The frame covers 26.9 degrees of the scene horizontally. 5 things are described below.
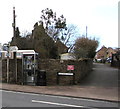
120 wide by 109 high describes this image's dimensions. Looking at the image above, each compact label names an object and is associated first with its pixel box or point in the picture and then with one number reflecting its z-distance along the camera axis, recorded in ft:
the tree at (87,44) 163.53
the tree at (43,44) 125.04
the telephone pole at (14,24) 80.91
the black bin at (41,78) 58.34
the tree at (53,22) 140.77
